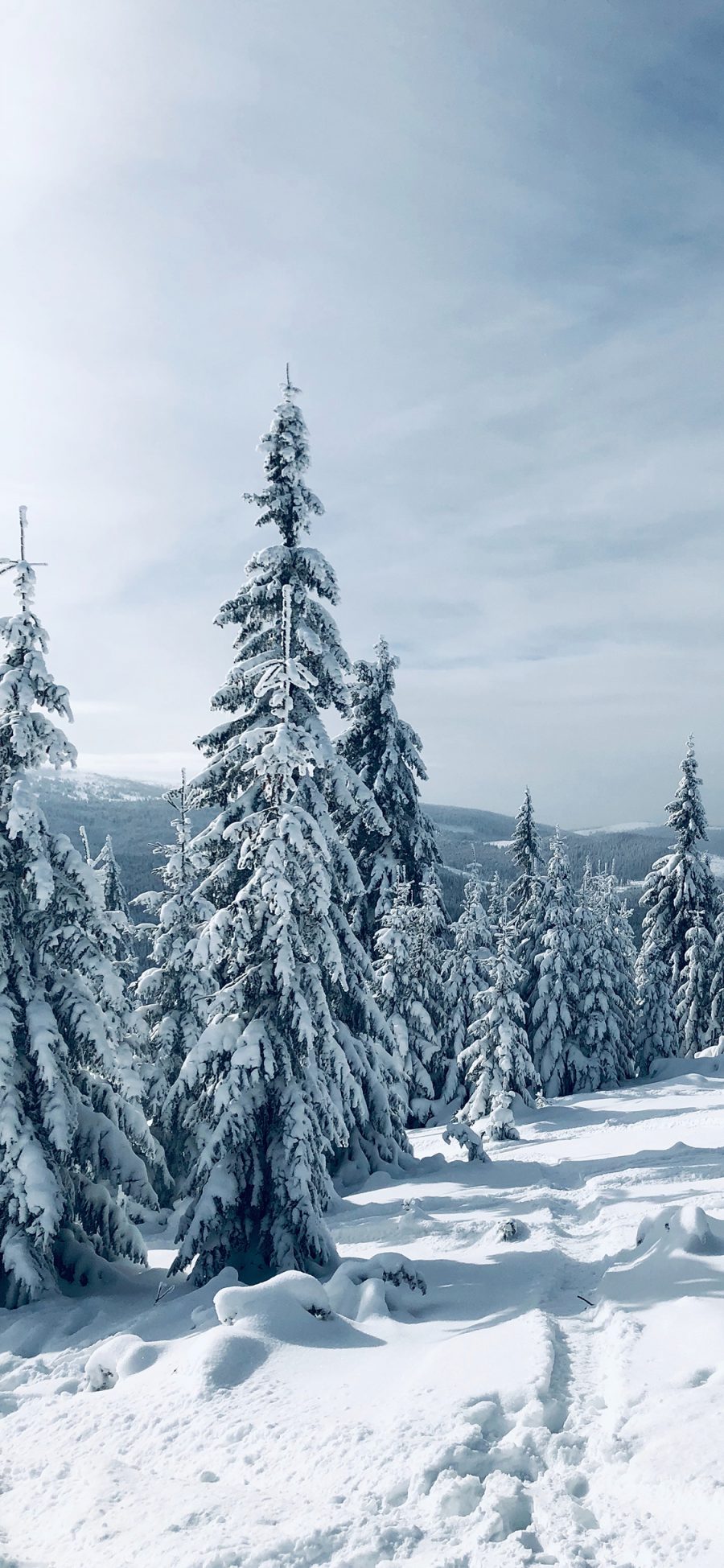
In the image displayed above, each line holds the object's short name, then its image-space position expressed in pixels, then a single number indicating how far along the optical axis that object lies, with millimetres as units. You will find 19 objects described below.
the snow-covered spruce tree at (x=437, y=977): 28031
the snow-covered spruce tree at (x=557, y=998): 31750
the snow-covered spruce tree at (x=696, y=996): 37781
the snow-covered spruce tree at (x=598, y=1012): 31906
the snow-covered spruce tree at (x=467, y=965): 31484
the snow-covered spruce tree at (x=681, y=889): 37938
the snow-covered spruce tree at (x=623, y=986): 33438
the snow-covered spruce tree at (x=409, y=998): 26469
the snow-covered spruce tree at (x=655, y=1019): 36125
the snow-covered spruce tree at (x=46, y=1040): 11031
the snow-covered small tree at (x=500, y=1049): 25047
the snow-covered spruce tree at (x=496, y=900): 43375
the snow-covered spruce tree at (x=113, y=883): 33344
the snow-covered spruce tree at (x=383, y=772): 25062
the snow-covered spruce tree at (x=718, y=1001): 38656
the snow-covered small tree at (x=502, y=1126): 22266
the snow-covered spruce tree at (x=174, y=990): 19891
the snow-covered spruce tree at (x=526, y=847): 42344
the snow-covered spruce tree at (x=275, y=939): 11273
